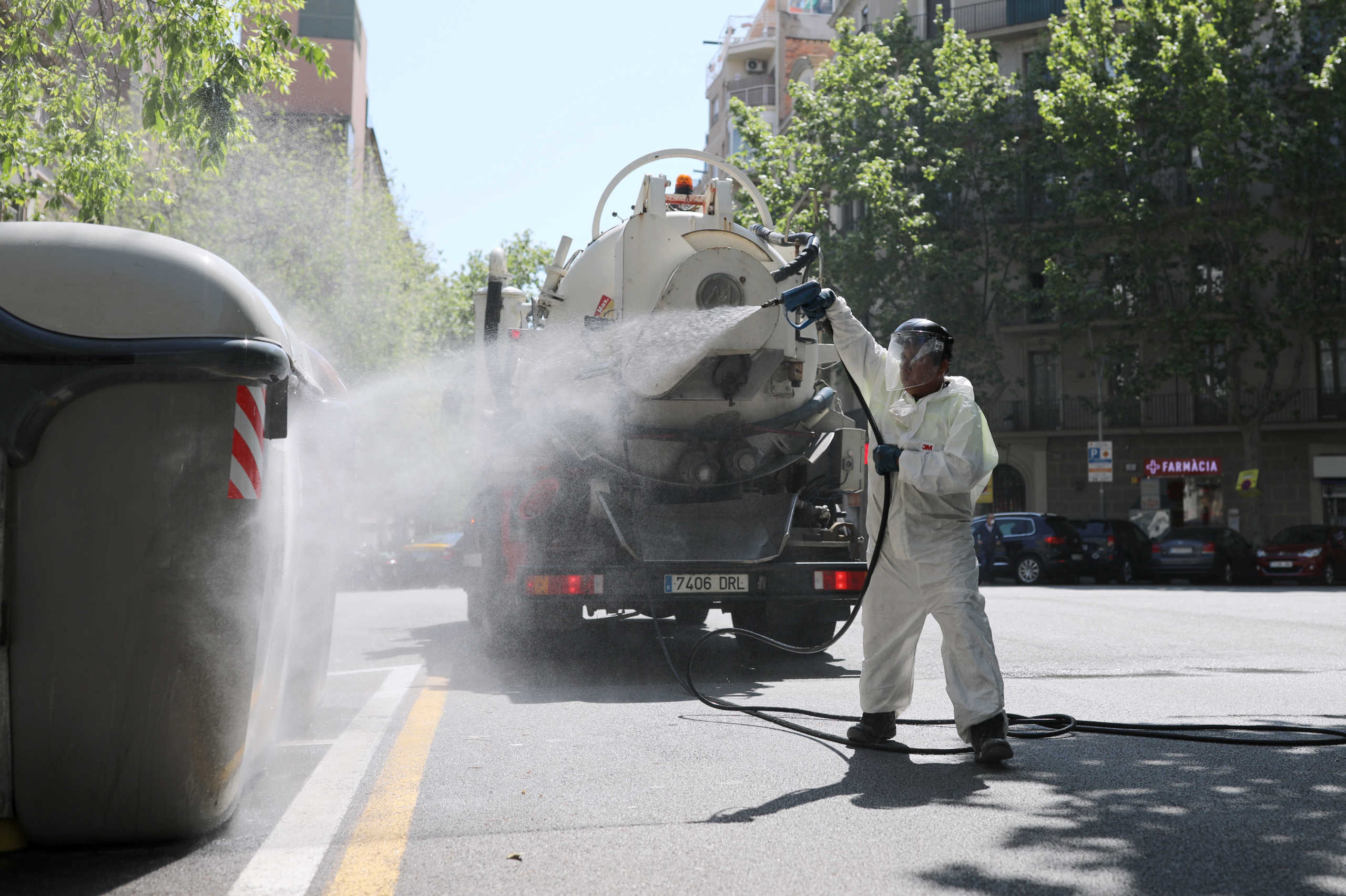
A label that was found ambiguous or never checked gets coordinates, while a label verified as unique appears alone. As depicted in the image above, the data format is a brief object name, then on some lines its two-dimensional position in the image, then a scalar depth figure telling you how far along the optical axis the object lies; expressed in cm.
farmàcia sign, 3566
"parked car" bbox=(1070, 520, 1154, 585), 2561
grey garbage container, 332
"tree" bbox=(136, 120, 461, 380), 2683
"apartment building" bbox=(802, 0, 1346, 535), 3422
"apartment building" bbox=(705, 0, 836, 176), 5669
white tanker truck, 761
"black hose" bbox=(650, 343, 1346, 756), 507
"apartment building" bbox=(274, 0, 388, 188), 4438
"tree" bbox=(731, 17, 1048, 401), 3350
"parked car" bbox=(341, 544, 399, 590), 2497
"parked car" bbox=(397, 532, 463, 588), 2438
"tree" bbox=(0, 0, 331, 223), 860
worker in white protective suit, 486
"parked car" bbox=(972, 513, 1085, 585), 2520
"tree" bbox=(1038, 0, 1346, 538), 2875
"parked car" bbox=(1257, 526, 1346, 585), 2381
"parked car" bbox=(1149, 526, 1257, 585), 2533
